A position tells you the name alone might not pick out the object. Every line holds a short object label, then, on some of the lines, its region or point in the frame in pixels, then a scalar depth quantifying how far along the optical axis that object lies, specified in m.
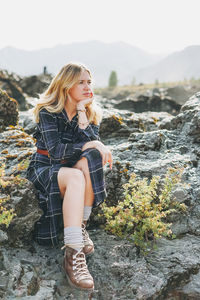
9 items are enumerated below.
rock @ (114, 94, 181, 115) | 17.88
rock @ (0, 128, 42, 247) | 3.88
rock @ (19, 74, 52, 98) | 19.09
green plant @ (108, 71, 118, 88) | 71.44
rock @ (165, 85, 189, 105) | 26.58
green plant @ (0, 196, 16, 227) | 3.55
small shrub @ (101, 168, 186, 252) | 4.01
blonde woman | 3.64
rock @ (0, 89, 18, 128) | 6.54
